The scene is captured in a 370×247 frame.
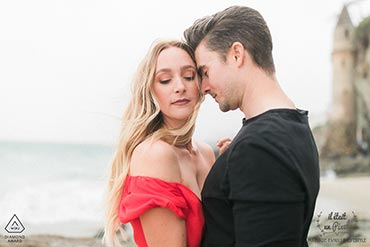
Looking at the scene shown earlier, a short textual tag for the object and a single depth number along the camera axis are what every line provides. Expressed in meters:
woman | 1.29
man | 1.01
